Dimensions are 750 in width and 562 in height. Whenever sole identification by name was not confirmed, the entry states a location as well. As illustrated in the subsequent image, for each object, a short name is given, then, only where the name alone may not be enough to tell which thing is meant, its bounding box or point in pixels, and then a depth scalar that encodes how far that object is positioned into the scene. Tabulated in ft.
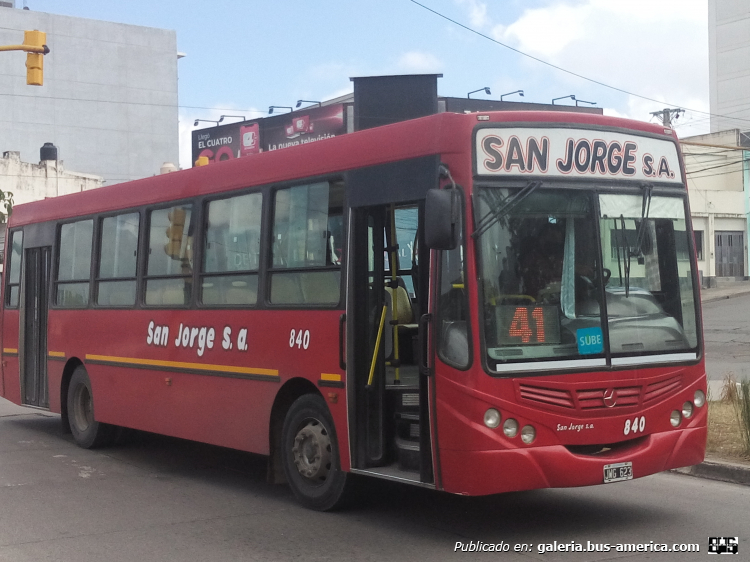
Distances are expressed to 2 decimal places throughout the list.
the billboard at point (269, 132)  157.81
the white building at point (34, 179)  151.33
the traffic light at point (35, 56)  52.95
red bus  22.77
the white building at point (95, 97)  202.90
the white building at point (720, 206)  162.61
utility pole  147.02
